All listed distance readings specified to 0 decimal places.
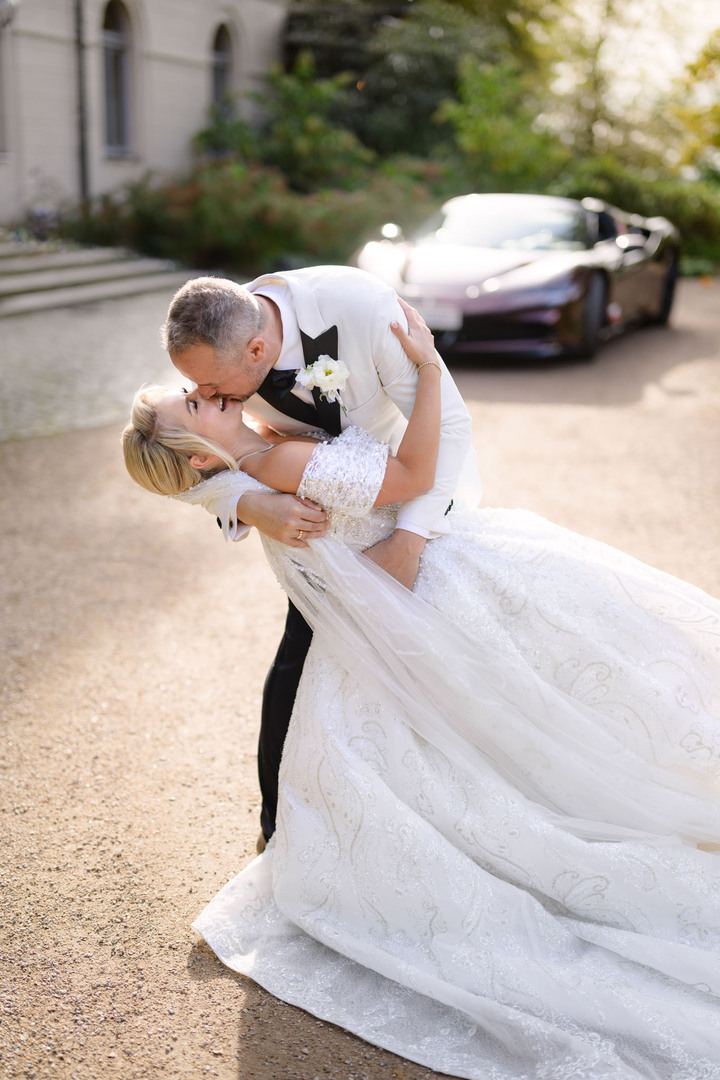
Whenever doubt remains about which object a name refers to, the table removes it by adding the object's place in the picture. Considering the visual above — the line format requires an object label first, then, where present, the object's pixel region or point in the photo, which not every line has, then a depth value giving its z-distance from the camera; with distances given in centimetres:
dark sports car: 862
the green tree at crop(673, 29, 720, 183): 1170
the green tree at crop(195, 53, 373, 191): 1705
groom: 213
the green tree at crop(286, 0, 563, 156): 1966
